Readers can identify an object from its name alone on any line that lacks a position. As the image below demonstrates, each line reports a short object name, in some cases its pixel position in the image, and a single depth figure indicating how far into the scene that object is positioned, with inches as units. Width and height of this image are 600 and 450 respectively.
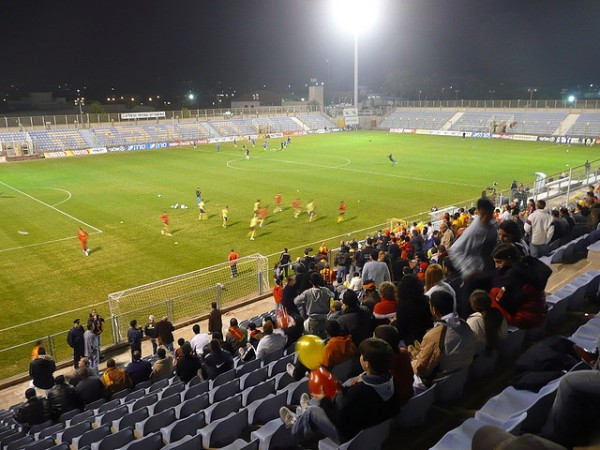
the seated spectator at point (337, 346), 247.1
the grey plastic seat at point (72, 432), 297.1
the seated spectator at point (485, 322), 236.1
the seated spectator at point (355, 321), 266.8
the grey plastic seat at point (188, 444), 229.5
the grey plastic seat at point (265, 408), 255.0
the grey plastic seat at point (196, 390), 318.7
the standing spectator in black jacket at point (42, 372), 421.1
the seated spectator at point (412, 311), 258.4
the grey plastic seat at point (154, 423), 277.7
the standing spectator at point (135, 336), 499.2
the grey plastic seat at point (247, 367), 343.6
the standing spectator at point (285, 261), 722.2
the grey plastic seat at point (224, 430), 241.6
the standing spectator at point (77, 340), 498.0
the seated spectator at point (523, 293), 246.5
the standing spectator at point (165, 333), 499.5
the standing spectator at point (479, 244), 298.5
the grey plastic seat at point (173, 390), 334.3
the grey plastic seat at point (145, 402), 319.3
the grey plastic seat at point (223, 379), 333.4
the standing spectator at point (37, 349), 441.1
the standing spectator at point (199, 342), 412.2
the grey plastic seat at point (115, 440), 265.0
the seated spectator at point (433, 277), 281.9
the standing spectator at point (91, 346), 502.0
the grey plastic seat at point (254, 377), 315.9
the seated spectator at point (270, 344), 354.6
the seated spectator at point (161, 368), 392.8
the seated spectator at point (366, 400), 183.9
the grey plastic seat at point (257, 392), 287.3
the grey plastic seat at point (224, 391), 309.0
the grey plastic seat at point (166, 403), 306.2
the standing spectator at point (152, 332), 518.9
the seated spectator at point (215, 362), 350.3
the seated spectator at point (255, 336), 412.4
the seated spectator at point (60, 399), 347.9
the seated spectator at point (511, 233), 294.8
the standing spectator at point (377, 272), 445.1
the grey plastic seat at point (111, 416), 308.5
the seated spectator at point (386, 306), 291.1
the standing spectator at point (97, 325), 512.6
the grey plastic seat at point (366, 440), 184.5
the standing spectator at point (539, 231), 463.8
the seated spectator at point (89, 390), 360.8
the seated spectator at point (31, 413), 339.3
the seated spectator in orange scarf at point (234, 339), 411.8
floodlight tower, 2790.4
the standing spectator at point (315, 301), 374.9
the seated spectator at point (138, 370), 390.9
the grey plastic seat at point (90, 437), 282.4
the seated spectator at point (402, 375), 198.2
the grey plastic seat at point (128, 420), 293.7
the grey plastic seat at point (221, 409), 272.6
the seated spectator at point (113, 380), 373.7
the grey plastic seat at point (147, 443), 246.8
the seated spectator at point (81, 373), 384.5
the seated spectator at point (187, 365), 357.4
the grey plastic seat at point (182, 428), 255.9
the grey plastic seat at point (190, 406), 293.0
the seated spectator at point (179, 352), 397.9
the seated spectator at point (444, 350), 217.5
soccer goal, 628.1
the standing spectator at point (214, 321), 502.6
